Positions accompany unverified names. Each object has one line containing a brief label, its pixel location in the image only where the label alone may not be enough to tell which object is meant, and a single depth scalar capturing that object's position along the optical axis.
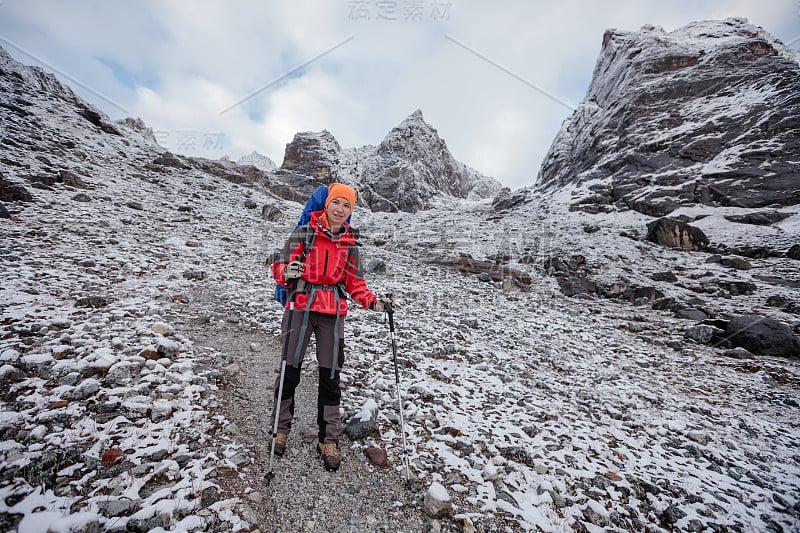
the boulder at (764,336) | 9.75
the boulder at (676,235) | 22.39
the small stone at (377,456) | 4.21
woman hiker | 4.15
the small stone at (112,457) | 3.27
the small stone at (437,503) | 3.50
